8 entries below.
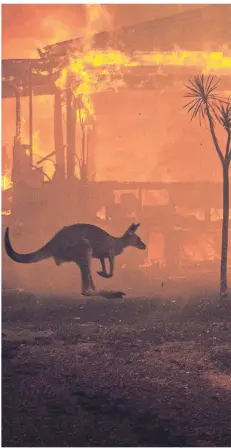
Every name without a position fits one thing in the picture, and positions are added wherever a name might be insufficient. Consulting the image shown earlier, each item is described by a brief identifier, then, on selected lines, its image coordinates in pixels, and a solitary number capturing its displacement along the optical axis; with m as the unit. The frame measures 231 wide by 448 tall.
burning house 18.23
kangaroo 12.88
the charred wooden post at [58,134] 19.31
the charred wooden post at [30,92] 18.38
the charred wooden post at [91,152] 25.51
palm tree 12.76
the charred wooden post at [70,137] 19.02
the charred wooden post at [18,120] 19.52
